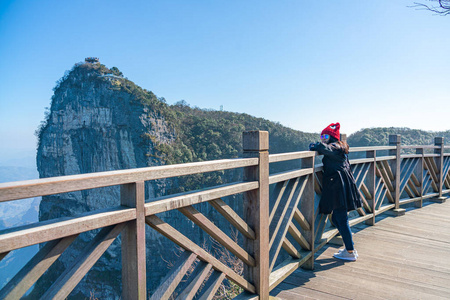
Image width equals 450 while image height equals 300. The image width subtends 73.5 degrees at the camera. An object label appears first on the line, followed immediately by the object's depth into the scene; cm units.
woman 281
